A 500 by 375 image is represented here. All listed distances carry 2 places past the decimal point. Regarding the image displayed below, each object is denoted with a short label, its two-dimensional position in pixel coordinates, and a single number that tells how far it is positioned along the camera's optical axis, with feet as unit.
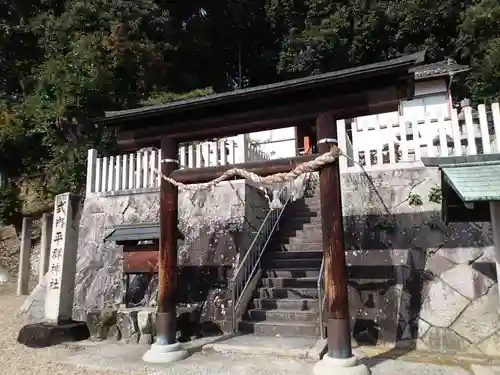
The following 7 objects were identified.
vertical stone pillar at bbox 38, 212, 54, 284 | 43.11
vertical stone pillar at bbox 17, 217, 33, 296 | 45.37
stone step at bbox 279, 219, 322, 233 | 34.73
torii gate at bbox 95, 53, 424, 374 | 18.52
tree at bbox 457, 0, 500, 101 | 60.29
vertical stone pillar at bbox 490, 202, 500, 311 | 16.94
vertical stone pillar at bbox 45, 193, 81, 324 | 26.81
